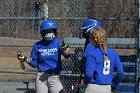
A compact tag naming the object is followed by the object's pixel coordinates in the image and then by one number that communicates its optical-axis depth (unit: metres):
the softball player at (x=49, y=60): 15.30
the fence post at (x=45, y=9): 17.45
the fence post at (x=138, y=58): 16.09
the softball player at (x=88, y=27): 14.67
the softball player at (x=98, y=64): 12.39
